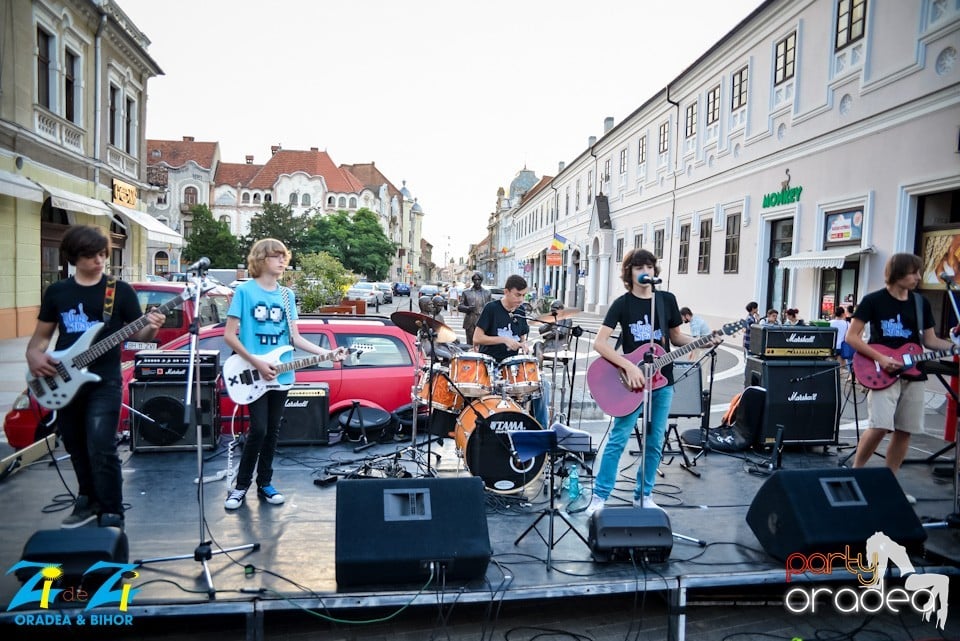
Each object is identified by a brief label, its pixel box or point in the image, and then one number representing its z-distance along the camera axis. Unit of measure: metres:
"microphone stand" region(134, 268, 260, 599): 3.44
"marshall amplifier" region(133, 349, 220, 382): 6.42
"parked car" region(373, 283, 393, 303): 43.38
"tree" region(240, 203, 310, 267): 54.38
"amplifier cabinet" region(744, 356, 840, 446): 6.77
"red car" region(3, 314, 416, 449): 7.14
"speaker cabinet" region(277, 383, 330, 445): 6.80
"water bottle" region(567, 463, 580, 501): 5.36
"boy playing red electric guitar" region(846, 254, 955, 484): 4.86
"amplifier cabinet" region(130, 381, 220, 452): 6.39
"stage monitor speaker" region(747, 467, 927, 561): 3.75
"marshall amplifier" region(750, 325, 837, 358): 6.83
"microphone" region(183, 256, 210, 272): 3.71
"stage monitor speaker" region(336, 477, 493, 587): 3.41
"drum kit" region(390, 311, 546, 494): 5.17
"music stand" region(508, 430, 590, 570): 4.15
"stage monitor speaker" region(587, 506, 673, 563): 3.85
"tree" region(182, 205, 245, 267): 49.19
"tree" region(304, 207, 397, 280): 58.25
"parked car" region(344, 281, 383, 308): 35.06
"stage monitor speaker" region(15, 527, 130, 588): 3.14
